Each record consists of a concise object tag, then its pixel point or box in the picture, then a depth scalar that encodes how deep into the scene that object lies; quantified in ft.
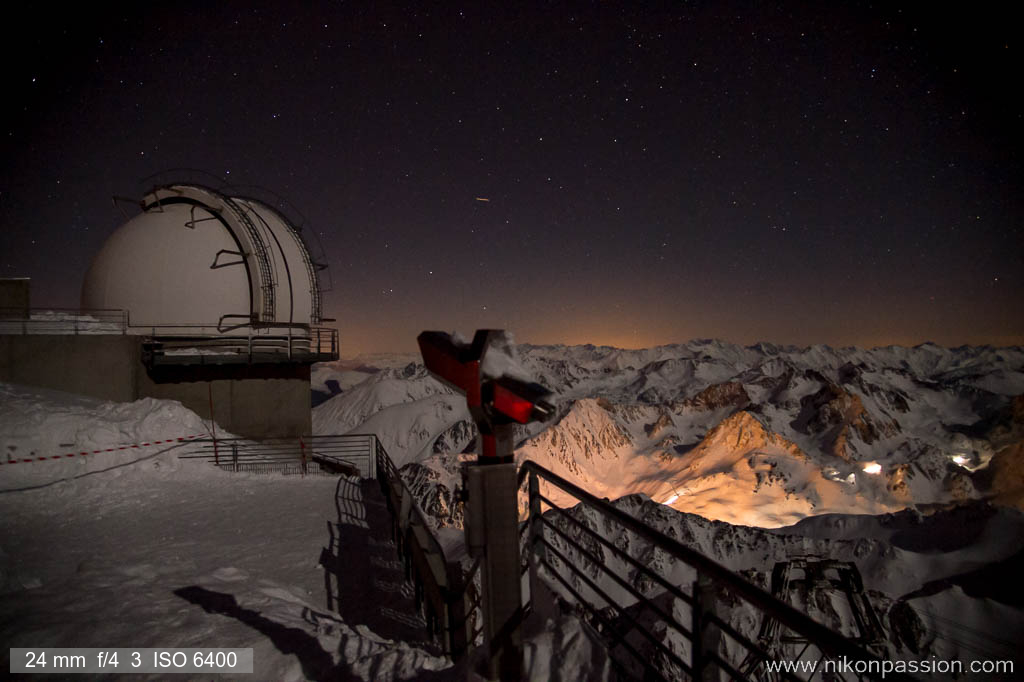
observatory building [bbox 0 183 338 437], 59.16
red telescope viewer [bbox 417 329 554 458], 8.08
